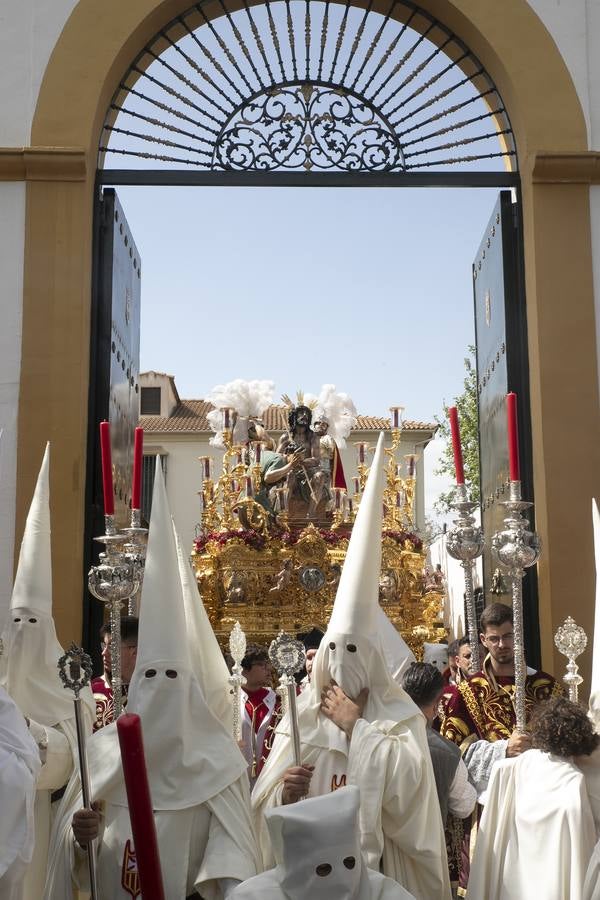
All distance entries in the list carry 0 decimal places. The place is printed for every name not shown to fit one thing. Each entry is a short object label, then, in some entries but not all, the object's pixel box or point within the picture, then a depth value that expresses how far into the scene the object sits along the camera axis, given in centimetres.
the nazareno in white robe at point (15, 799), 396
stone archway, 826
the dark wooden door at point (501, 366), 870
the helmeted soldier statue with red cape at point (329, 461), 1229
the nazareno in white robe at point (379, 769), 455
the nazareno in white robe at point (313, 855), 338
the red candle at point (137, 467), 611
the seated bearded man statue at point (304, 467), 1232
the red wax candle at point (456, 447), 558
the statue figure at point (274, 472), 1240
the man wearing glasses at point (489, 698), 595
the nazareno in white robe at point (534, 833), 459
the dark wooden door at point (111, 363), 856
